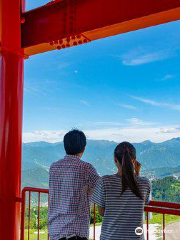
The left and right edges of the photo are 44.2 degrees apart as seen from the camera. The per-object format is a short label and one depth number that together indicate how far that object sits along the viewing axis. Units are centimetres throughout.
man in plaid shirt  160
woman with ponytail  150
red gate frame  286
